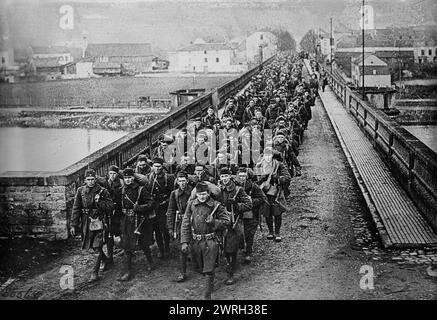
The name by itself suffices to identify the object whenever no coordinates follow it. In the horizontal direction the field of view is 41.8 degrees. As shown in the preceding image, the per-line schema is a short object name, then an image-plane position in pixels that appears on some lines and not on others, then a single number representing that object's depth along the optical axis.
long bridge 10.20
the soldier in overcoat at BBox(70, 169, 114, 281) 8.69
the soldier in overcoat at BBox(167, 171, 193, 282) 8.82
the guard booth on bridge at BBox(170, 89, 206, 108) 27.78
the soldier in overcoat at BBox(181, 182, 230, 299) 7.86
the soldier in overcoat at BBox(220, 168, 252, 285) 8.45
